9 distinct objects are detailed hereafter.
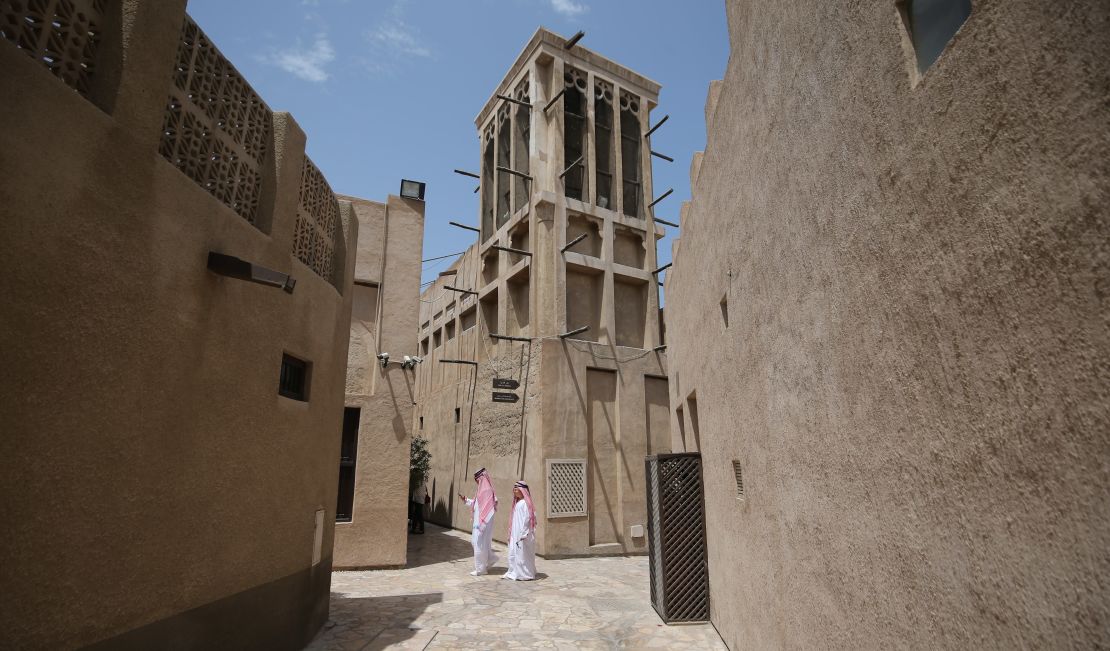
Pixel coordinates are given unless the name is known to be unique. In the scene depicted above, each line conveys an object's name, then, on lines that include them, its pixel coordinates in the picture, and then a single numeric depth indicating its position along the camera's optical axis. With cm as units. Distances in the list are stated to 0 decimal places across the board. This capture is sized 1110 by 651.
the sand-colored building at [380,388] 998
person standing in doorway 1542
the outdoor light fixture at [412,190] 1155
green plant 1545
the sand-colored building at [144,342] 273
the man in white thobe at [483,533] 1001
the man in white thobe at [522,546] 966
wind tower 1282
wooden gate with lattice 648
